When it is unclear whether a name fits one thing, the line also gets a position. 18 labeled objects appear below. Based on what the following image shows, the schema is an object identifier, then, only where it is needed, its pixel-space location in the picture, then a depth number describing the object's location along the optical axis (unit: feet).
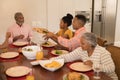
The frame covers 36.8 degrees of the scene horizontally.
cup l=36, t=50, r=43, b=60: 6.81
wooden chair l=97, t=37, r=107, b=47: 7.86
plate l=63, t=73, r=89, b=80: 5.21
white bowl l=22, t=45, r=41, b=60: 6.93
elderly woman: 6.06
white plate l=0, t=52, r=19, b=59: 7.25
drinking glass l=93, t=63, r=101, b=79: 5.43
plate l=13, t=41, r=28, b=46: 9.09
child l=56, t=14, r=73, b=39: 9.44
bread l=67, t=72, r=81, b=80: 5.09
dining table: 5.46
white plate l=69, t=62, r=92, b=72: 5.90
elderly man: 10.57
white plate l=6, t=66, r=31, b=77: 5.60
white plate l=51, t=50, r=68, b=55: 7.60
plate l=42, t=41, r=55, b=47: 8.85
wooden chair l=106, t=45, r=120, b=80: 6.79
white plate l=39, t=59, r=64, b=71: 6.10
